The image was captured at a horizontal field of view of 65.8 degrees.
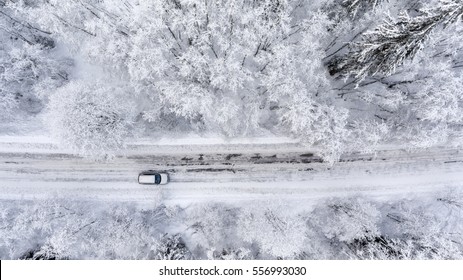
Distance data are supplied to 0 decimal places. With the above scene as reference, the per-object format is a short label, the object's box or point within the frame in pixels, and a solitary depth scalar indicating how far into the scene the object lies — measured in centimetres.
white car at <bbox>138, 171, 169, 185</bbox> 3372
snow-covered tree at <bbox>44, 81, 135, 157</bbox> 2809
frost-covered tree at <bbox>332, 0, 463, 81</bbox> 2066
